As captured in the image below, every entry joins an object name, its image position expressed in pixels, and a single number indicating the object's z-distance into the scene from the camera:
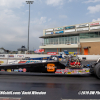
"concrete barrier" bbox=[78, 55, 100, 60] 24.30
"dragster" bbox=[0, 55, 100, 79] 7.10
